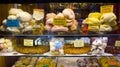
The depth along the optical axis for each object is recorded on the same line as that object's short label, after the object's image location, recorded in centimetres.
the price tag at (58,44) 158
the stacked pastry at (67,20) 153
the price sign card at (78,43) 156
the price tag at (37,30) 157
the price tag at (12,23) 153
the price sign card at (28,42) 156
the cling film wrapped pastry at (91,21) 154
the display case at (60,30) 152
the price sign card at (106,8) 147
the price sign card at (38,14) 153
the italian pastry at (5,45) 158
